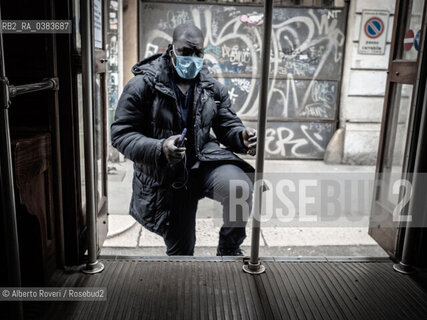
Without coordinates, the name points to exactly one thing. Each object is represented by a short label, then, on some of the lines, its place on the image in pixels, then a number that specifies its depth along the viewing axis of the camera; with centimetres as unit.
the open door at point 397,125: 242
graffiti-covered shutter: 610
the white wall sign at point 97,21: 231
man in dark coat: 247
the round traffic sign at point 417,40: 248
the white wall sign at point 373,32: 601
